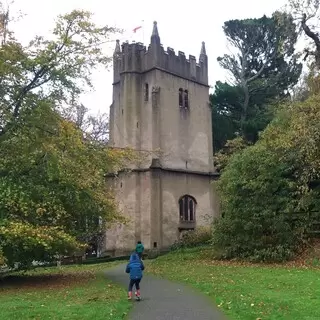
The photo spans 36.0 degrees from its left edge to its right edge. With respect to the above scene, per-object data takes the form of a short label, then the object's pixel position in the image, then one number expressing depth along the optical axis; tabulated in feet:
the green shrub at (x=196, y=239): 105.50
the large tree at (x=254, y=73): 137.32
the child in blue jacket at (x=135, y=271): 40.29
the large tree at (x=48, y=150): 54.08
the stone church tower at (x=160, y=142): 112.37
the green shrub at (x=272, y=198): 68.80
